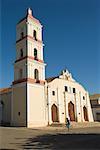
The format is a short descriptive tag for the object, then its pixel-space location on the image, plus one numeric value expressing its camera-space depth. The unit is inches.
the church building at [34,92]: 660.3
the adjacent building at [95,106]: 1035.5
